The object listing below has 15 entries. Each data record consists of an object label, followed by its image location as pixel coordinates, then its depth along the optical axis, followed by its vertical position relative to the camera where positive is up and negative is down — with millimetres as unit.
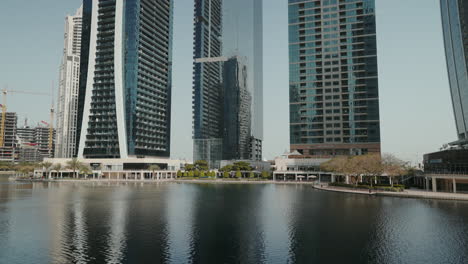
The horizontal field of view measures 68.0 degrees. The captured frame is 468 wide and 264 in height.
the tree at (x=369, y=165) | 105812 +806
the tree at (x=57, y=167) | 185575 +675
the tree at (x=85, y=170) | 180125 -916
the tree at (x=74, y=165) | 182750 +1730
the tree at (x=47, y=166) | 191800 +1285
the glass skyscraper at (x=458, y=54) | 135750 +47303
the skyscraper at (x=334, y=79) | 184750 +48765
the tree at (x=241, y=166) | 191125 +1050
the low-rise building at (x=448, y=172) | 93688 -1275
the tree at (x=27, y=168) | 189500 +177
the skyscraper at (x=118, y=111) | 195125 +32503
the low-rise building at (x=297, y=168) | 175750 -92
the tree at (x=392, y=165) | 104688 +794
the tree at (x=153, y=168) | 195375 +52
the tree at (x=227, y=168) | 191275 -33
